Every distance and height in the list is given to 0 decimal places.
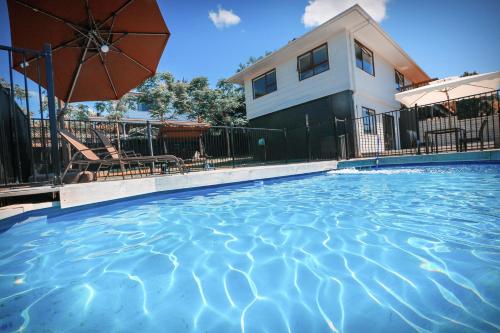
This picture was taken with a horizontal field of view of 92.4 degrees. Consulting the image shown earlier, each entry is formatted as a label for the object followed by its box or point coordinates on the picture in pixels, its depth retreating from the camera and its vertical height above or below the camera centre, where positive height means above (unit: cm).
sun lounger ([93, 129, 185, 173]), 477 +38
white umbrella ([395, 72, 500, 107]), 838 +215
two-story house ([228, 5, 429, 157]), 1045 +413
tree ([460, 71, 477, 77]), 2315 +681
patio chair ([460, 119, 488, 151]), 697 +12
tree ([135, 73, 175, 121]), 1777 +529
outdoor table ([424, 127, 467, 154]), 732 +44
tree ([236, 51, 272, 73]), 2968 +1268
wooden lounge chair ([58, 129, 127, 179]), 418 +38
